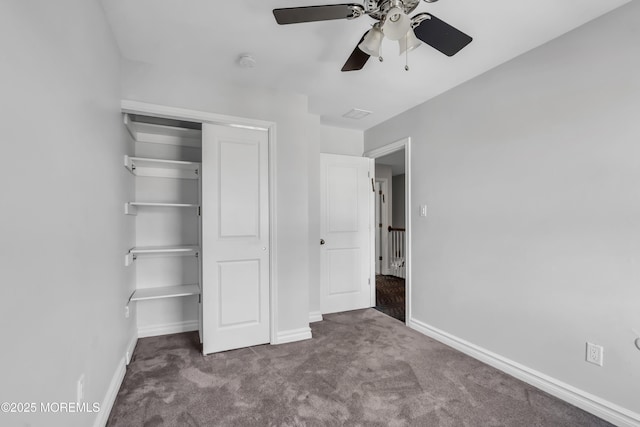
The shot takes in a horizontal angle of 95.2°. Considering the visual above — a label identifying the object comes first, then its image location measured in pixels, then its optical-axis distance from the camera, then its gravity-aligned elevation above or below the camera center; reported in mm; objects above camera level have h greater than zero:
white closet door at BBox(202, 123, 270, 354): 2666 -208
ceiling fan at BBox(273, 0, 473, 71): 1414 +993
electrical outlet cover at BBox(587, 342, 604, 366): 1844 -897
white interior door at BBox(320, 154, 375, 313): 3814 -235
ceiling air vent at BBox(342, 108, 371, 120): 3459 +1228
